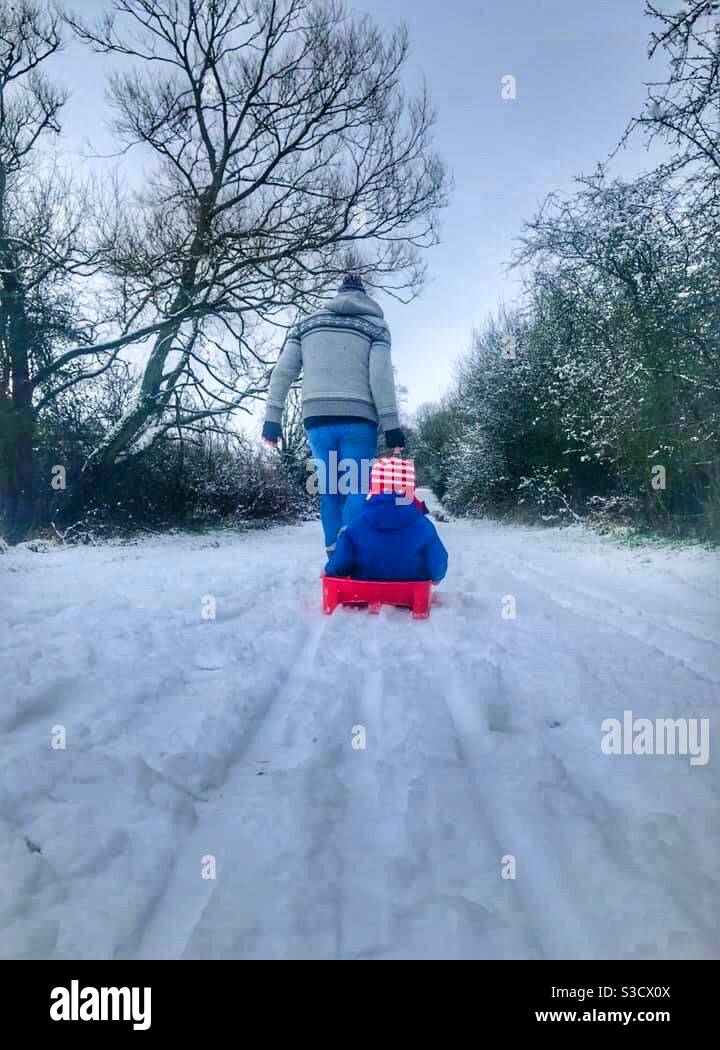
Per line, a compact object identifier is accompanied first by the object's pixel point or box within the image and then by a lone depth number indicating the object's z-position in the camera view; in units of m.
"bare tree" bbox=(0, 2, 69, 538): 6.67
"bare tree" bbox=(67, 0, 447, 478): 7.19
